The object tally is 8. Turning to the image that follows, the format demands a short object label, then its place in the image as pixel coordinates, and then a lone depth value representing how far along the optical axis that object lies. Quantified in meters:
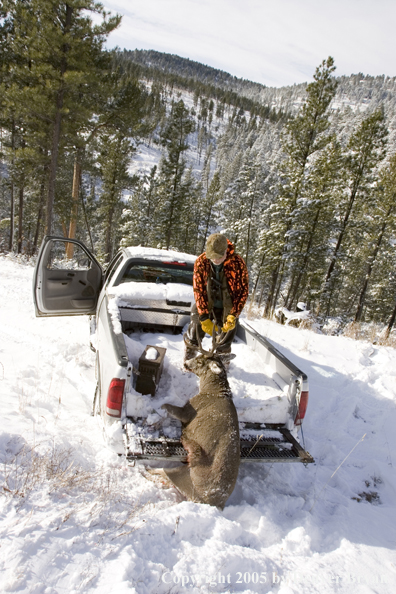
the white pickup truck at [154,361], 2.81
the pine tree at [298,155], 16.63
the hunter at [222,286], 3.54
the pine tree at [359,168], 17.48
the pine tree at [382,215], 19.79
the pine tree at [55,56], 11.28
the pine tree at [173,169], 22.58
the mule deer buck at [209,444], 2.52
